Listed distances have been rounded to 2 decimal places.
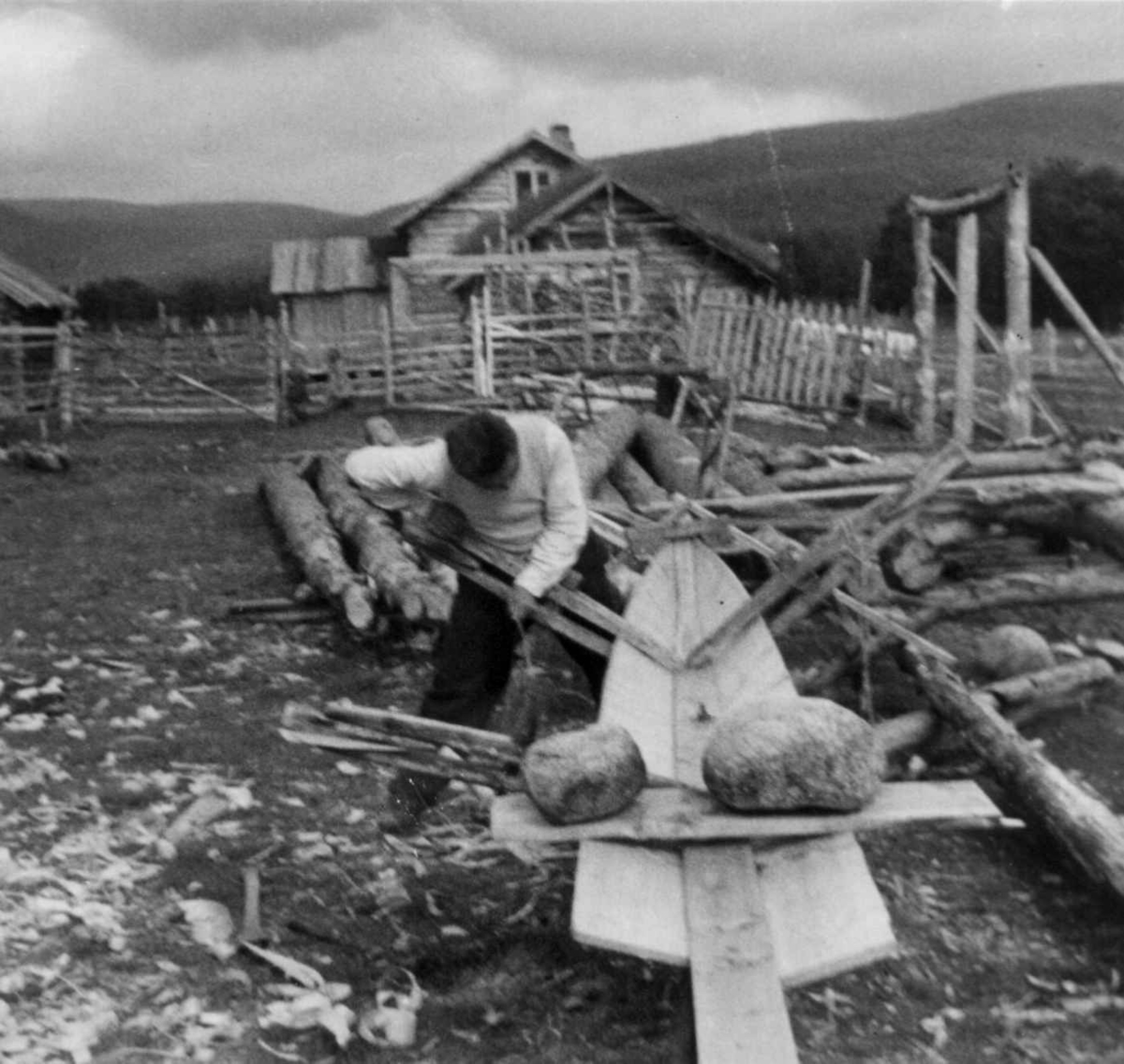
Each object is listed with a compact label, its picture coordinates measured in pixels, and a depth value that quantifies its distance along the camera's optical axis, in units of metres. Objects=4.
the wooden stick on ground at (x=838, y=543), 5.04
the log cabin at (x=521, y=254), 22.31
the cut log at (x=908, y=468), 8.53
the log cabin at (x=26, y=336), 18.70
